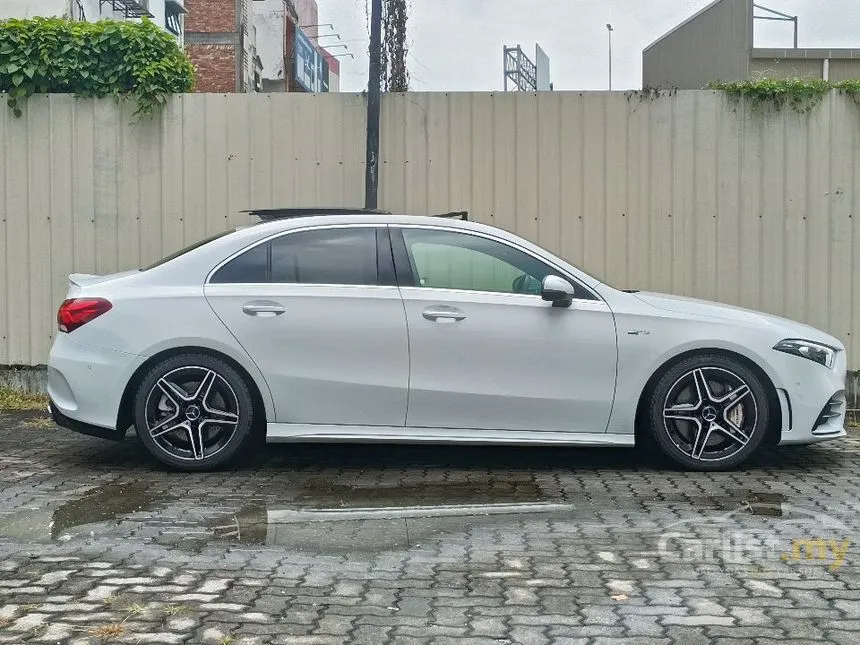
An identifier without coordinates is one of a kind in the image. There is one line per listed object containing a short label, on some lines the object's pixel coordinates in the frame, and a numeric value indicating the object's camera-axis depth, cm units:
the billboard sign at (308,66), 5162
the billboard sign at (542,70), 3011
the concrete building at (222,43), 4750
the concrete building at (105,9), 2770
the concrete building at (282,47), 5116
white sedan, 693
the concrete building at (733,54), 1593
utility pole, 964
